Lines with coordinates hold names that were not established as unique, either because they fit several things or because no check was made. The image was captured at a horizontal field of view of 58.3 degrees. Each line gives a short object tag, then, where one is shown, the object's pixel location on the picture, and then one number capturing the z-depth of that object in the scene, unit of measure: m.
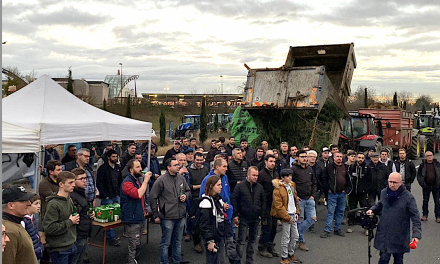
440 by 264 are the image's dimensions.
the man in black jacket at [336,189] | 8.48
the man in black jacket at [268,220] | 6.84
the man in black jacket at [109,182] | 7.44
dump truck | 11.29
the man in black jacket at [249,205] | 6.35
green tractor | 25.29
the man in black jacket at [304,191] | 7.53
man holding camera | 5.49
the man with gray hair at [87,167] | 6.51
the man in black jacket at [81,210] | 5.55
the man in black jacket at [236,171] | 8.23
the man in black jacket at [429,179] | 9.73
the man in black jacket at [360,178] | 8.86
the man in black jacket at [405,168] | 9.66
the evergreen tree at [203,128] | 29.33
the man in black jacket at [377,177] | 8.88
